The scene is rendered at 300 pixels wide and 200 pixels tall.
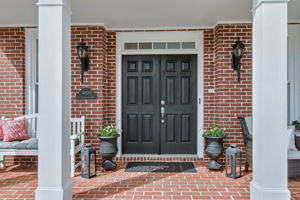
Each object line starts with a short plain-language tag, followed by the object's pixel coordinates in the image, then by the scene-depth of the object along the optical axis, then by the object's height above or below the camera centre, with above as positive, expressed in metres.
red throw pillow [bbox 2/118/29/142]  4.15 -0.51
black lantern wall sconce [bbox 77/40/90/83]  4.54 +0.81
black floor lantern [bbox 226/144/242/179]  3.87 -0.95
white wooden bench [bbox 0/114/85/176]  3.88 -0.73
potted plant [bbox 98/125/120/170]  4.27 -0.78
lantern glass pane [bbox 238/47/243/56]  4.39 +0.85
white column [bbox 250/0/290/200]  2.68 +0.01
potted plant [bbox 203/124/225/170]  4.22 -0.77
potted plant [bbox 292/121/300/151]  3.76 -0.57
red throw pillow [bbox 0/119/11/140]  4.21 -0.52
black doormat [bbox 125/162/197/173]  4.29 -1.18
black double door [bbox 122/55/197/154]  5.04 -0.08
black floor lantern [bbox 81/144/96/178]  3.89 -0.95
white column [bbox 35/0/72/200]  2.76 +0.00
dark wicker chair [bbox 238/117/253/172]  3.98 -0.66
